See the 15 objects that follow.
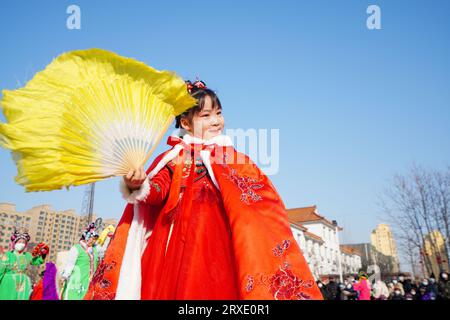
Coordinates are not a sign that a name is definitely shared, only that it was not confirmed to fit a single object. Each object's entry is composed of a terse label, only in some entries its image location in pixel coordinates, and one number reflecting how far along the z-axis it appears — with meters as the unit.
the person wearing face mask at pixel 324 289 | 14.86
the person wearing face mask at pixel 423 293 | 11.71
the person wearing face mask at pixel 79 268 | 7.09
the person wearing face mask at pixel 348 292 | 15.13
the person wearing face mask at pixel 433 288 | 11.52
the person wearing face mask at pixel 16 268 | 7.07
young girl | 2.03
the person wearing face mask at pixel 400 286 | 14.79
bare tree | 17.11
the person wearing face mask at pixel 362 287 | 13.88
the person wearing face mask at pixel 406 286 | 14.40
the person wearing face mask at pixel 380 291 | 14.77
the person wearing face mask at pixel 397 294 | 14.56
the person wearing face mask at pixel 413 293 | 12.96
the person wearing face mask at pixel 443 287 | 11.02
